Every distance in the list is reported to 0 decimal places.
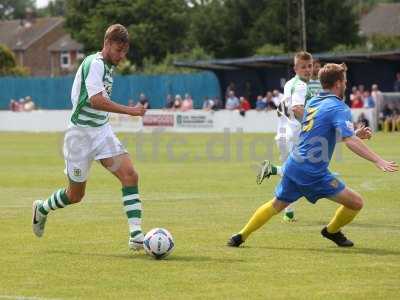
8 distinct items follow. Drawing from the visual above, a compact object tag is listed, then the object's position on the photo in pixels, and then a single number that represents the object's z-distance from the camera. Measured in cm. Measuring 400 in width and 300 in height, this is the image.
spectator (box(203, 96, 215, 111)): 4891
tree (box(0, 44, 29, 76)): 8169
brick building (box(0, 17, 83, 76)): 12050
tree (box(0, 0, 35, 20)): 15325
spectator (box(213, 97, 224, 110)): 4937
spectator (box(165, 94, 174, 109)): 5200
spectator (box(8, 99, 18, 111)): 5758
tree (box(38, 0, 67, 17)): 15862
